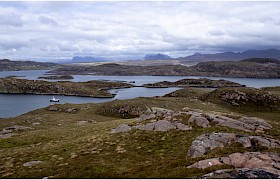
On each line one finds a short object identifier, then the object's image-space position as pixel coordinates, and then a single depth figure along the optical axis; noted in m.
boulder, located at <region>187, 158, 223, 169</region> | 19.91
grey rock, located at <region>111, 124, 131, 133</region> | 40.41
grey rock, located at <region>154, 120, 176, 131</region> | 37.29
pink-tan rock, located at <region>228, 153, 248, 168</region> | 19.52
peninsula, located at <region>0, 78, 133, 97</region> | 196.45
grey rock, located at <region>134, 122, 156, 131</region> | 38.53
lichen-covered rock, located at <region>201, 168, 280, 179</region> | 16.28
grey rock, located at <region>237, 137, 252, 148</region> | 26.09
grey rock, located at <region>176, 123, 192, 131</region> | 36.06
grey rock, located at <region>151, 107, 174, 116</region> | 47.26
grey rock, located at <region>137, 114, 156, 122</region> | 46.73
